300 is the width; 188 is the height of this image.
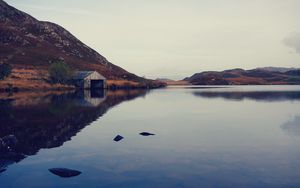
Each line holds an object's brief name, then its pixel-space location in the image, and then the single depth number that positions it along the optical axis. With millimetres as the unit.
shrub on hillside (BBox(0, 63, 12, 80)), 123688
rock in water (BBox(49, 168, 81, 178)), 21219
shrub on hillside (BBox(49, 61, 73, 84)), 142625
